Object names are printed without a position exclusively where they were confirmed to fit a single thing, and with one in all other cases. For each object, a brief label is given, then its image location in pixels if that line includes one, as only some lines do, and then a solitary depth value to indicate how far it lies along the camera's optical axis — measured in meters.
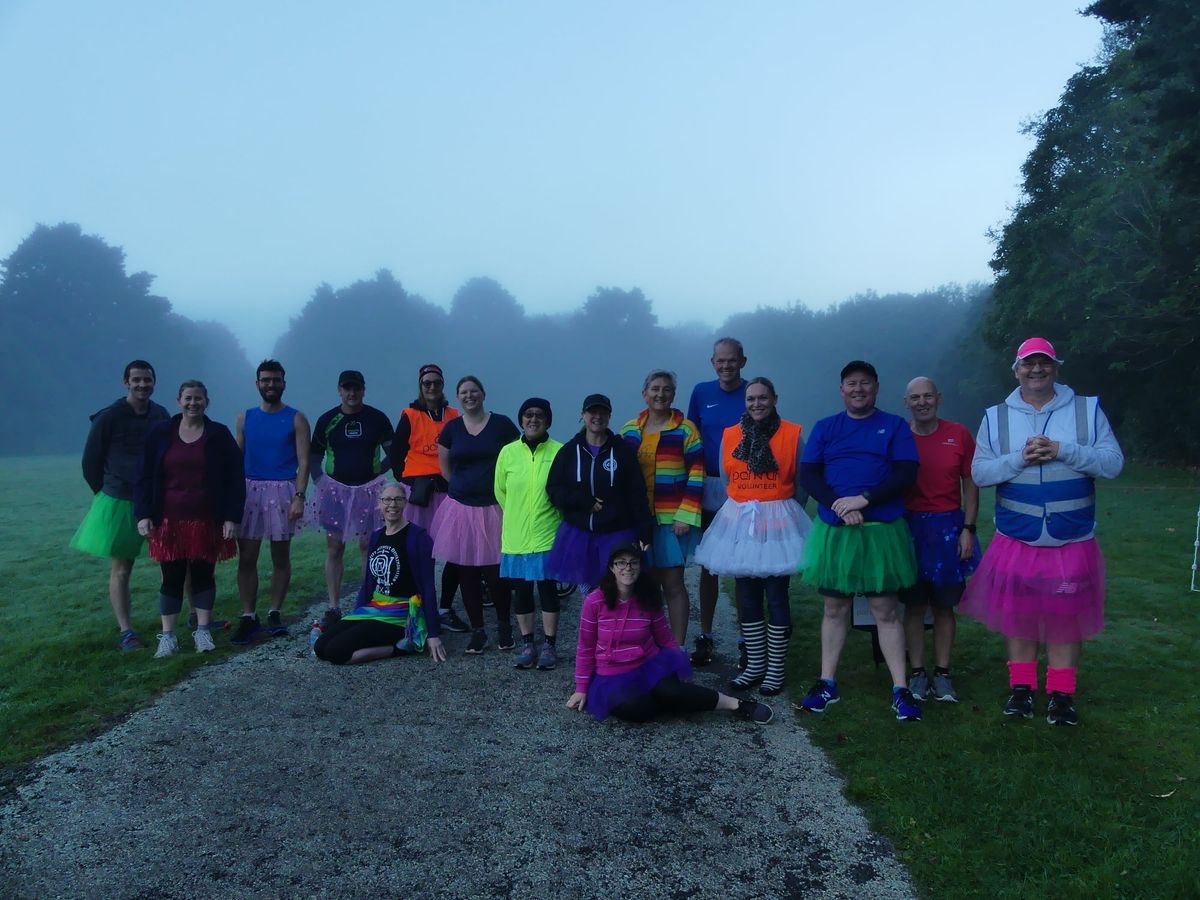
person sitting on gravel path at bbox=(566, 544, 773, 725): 5.09
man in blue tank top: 7.10
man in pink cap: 4.73
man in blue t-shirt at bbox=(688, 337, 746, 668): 6.40
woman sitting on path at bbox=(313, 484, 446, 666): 6.44
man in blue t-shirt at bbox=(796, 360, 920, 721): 5.00
